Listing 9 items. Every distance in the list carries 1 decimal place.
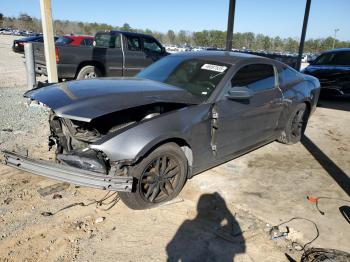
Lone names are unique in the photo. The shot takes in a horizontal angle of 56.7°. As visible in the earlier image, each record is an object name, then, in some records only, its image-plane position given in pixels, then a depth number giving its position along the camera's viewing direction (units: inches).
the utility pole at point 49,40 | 280.8
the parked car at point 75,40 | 541.3
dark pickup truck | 360.8
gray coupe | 125.6
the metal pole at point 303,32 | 609.9
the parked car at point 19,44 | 829.2
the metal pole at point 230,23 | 485.3
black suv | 395.9
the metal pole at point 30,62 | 329.4
